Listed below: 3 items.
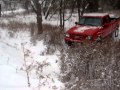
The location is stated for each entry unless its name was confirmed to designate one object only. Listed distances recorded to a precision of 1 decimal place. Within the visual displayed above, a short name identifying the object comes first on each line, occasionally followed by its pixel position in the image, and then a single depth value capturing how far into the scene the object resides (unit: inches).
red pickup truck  482.9
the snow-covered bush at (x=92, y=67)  281.4
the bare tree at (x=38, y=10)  613.3
